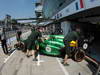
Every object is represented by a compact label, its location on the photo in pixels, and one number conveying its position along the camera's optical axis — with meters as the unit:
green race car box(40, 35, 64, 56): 4.65
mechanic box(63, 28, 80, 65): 3.80
